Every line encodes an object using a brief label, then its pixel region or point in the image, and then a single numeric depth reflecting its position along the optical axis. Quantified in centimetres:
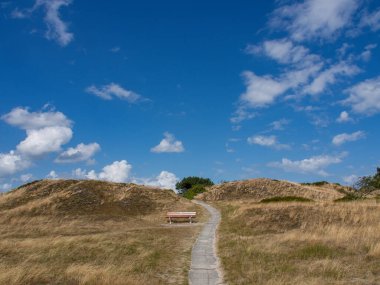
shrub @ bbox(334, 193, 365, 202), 4112
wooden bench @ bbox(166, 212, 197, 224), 3389
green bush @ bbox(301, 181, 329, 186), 7610
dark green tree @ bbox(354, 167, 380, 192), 5122
